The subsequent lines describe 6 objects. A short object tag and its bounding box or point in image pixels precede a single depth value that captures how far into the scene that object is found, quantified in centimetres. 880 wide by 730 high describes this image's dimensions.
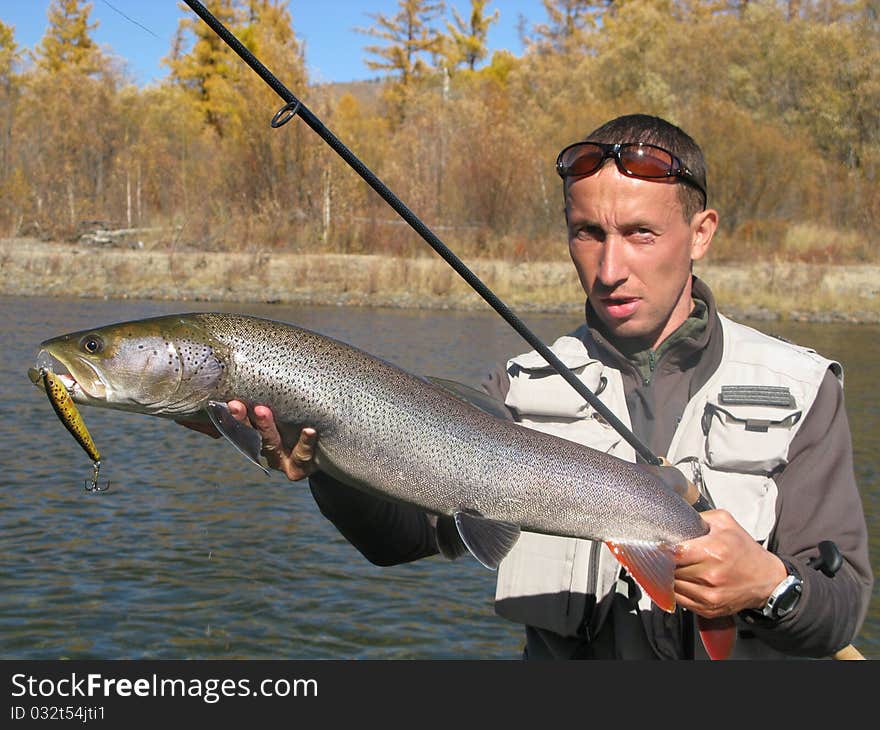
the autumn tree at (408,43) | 5512
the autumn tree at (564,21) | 5553
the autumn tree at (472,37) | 5597
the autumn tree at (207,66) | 4916
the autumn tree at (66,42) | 5103
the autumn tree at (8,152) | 3325
